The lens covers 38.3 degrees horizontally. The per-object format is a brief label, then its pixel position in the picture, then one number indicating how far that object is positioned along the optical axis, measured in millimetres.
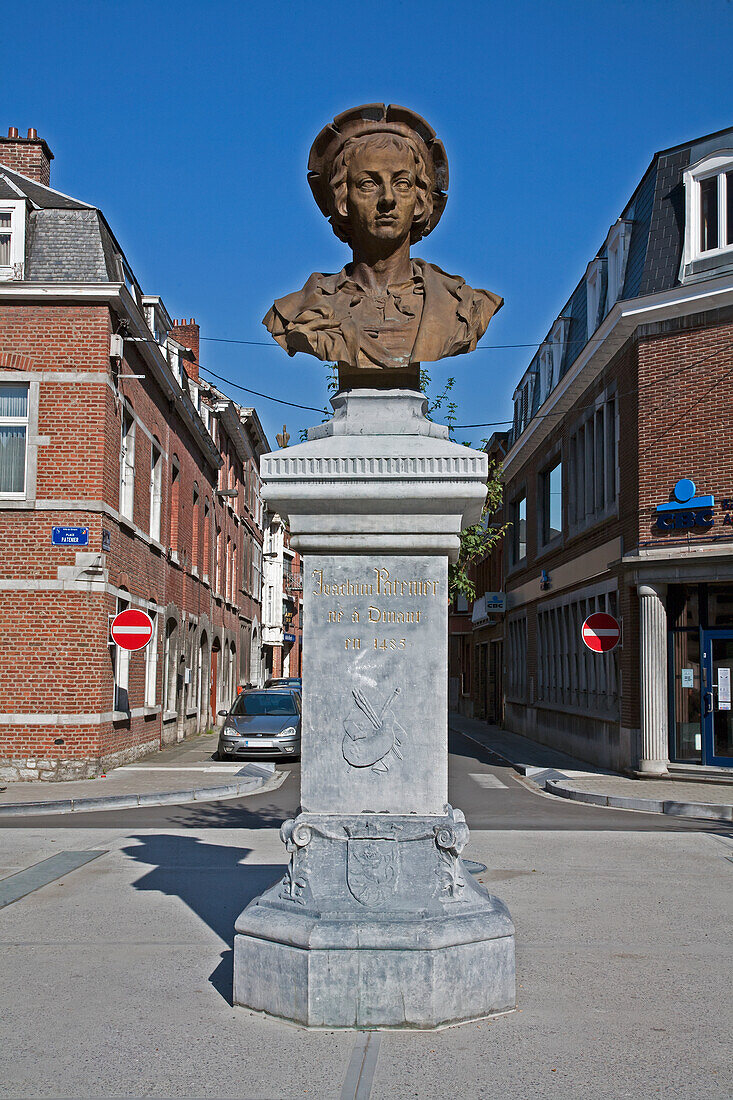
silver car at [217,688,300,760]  21703
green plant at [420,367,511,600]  18594
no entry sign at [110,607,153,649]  17031
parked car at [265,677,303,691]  40125
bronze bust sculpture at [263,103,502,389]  5836
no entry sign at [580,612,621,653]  18219
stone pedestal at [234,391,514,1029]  4984
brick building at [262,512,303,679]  65375
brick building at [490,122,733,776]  17250
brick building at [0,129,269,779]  17125
